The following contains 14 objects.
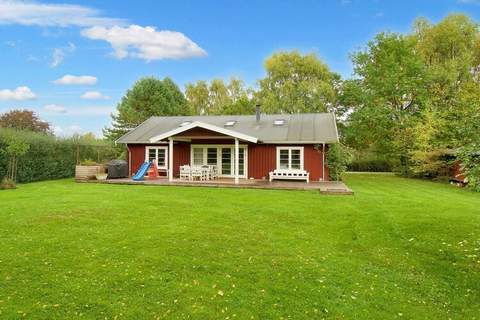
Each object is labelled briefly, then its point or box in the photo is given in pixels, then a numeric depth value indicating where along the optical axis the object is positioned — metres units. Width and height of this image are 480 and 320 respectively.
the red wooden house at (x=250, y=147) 15.75
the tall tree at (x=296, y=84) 33.56
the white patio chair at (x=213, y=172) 16.55
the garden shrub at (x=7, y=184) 12.98
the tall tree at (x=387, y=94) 24.17
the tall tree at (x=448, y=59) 23.05
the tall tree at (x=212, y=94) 41.47
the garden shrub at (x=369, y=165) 30.84
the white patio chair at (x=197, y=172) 15.84
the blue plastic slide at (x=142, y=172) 15.88
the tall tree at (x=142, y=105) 32.56
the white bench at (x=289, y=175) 15.80
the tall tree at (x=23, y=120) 31.77
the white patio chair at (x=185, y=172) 15.87
